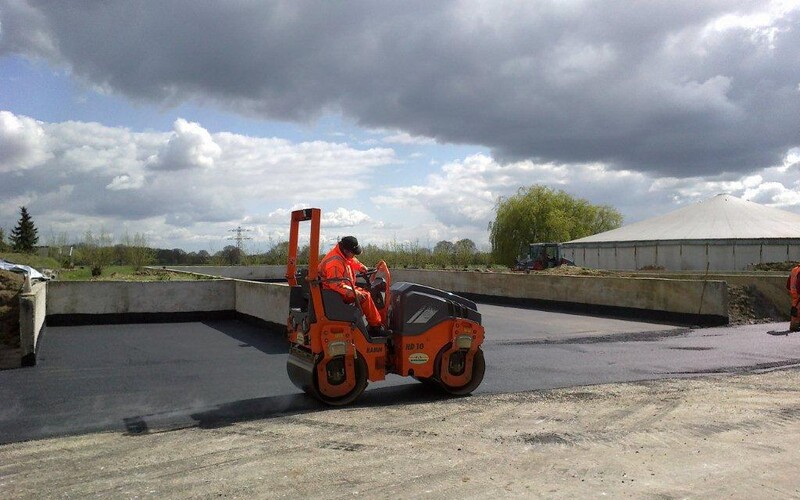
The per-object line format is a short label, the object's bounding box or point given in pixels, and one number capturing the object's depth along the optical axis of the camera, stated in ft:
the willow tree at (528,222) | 195.52
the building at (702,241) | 142.82
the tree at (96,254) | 116.98
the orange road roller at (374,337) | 23.71
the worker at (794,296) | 48.39
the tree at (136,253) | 118.73
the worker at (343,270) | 23.63
